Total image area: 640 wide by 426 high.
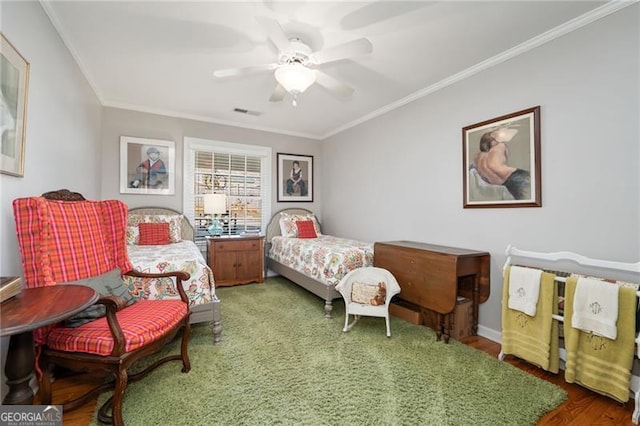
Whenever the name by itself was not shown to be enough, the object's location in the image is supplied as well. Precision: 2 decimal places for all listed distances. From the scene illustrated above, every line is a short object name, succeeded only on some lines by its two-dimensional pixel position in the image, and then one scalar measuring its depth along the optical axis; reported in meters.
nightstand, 4.21
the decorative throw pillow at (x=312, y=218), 4.92
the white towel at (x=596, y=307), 1.77
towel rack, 1.81
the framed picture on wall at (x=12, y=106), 1.53
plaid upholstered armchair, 1.48
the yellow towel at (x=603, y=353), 1.74
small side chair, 2.70
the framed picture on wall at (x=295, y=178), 5.18
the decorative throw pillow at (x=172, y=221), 3.86
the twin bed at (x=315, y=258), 3.19
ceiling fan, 1.98
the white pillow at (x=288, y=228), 4.69
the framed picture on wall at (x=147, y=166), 4.02
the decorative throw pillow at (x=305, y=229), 4.64
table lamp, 4.21
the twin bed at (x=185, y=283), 2.33
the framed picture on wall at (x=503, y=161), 2.41
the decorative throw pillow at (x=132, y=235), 3.63
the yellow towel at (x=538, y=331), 2.07
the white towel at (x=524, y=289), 2.14
